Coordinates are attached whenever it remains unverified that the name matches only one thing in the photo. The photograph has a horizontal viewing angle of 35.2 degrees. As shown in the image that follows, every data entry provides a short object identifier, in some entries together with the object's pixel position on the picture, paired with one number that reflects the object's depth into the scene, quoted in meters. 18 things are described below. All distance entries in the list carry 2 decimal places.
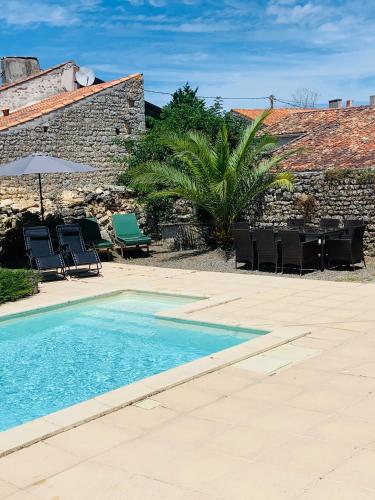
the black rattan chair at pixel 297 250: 11.70
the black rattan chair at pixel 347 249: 11.83
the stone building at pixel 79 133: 19.28
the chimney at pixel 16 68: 31.02
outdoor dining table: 12.02
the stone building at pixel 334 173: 14.18
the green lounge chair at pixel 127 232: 15.12
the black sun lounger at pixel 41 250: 12.37
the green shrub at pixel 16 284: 10.46
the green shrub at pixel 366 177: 13.87
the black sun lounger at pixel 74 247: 12.88
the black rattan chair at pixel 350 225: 12.23
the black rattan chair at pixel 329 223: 13.64
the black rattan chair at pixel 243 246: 12.66
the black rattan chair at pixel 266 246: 12.09
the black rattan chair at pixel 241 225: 13.82
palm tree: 14.73
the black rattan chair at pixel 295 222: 14.63
